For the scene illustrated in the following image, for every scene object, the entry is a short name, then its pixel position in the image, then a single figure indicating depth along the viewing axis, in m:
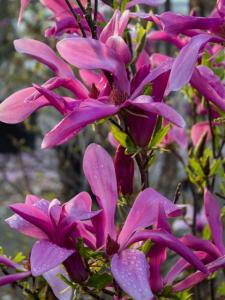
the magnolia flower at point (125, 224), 0.65
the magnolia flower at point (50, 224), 0.66
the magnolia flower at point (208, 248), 0.72
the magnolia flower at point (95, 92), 0.67
